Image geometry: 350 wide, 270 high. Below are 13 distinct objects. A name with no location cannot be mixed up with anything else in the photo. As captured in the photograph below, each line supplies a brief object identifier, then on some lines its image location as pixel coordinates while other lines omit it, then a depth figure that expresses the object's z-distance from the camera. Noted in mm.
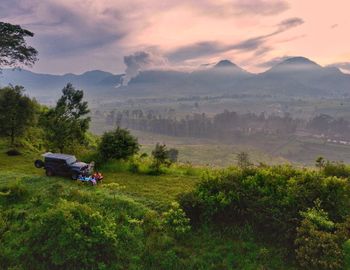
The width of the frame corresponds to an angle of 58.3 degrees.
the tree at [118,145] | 23141
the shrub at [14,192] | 15909
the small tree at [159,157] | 22469
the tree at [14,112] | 28547
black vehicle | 19172
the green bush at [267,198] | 12266
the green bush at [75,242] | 11594
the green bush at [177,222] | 12945
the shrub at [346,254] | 10434
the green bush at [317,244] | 10250
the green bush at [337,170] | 17578
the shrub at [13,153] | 26750
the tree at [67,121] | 26000
